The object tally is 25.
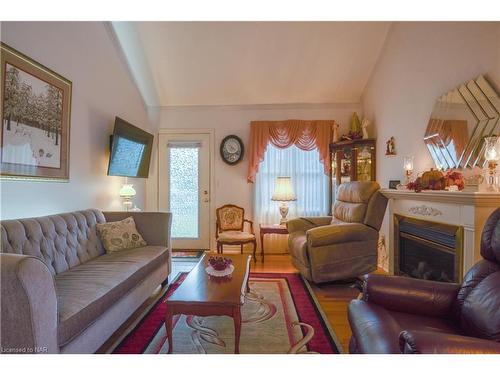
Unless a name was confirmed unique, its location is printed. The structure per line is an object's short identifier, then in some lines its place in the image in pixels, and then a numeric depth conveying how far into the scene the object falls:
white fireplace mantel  1.94
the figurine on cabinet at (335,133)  4.44
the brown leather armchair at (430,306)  1.24
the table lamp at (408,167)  3.09
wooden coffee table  1.69
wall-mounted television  3.25
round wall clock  4.63
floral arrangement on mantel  2.28
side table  4.06
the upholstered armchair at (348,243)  2.92
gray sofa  1.26
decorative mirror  2.13
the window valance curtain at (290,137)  4.49
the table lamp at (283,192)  4.26
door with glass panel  4.71
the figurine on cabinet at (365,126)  4.12
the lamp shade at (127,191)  3.56
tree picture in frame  2.01
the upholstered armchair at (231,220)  4.46
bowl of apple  2.19
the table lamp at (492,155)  1.97
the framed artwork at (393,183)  3.42
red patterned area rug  1.85
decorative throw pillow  2.67
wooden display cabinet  4.05
